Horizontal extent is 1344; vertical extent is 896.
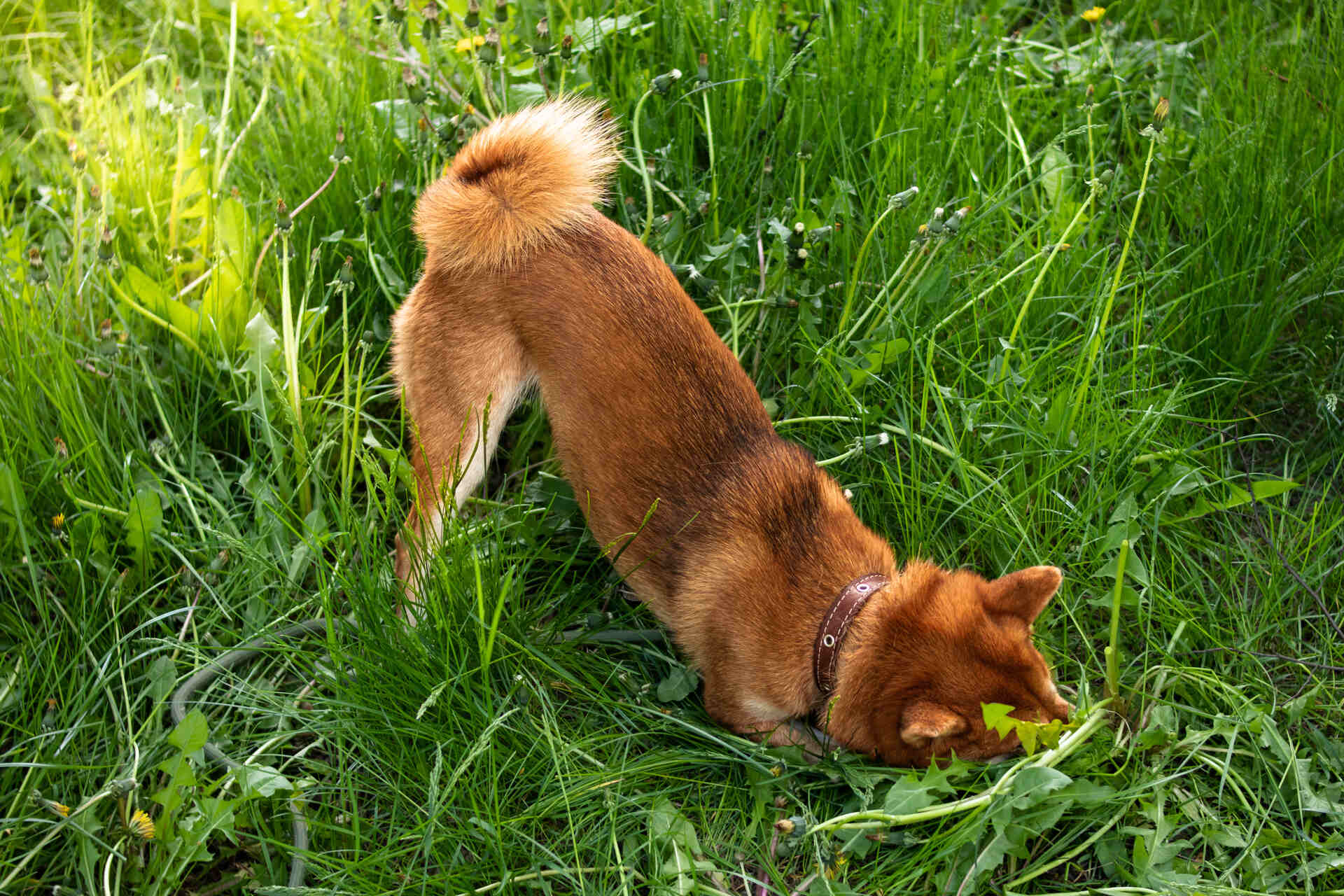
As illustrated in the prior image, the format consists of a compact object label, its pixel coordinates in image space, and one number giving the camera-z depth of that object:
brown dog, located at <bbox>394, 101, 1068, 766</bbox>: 2.71
